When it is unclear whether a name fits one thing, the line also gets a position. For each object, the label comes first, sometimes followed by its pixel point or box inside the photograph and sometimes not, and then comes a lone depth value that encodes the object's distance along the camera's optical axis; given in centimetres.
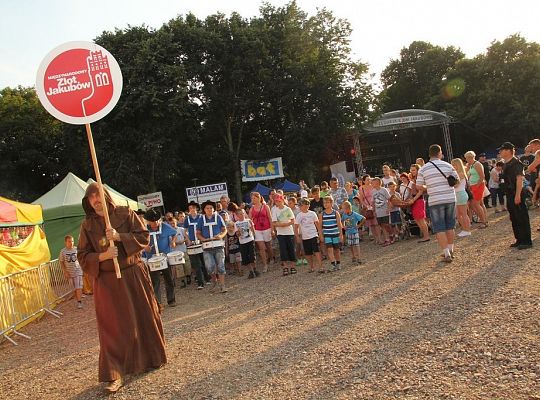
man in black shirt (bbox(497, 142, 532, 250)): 774
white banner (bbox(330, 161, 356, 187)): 2806
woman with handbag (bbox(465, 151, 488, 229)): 1090
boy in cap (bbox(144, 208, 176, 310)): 869
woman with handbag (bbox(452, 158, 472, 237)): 984
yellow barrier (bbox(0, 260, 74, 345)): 807
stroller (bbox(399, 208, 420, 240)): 1183
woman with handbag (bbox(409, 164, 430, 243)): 1089
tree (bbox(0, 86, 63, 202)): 3244
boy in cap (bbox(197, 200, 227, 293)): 916
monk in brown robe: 462
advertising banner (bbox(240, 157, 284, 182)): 2997
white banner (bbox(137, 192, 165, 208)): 2130
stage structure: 4016
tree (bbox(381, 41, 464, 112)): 4806
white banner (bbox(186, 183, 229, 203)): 2244
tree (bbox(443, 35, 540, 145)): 3684
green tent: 1442
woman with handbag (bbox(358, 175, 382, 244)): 1205
